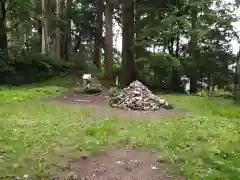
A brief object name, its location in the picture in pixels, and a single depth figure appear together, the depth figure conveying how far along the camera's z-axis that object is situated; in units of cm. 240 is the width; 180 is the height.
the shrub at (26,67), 916
